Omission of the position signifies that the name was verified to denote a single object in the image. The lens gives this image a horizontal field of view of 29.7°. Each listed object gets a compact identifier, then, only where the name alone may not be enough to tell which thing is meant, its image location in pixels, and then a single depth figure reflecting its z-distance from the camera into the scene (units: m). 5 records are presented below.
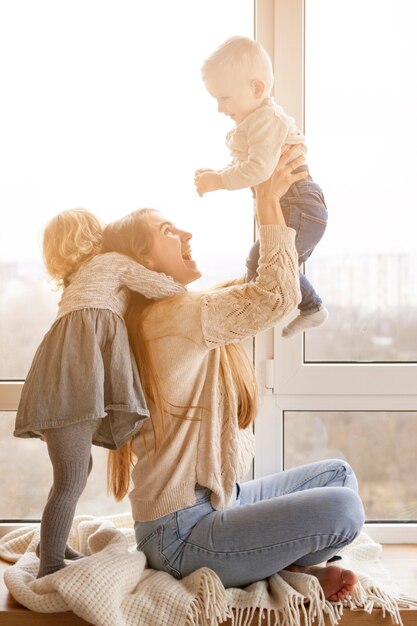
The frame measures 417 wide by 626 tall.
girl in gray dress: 1.76
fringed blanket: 1.69
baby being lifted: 1.81
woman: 1.79
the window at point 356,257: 2.34
